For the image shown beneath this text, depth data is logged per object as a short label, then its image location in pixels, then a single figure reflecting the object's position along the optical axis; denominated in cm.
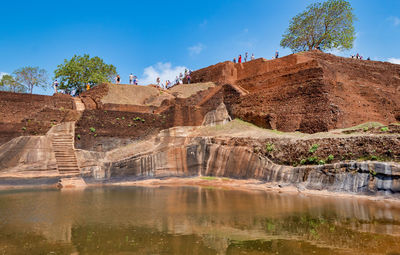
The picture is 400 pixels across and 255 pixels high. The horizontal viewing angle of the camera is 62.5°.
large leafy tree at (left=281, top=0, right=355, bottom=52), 3525
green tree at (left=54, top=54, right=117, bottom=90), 3706
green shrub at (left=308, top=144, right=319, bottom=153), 1560
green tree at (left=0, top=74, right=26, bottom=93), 4062
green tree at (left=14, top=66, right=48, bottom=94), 4084
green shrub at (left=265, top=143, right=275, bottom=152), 1746
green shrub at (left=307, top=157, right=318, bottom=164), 1520
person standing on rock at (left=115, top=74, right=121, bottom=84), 3262
